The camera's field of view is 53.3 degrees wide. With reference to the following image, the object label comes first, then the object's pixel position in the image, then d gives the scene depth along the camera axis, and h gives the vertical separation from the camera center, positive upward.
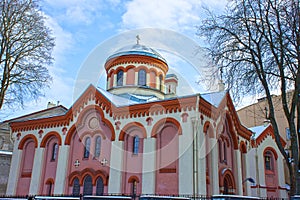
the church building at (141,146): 15.52 +2.32
